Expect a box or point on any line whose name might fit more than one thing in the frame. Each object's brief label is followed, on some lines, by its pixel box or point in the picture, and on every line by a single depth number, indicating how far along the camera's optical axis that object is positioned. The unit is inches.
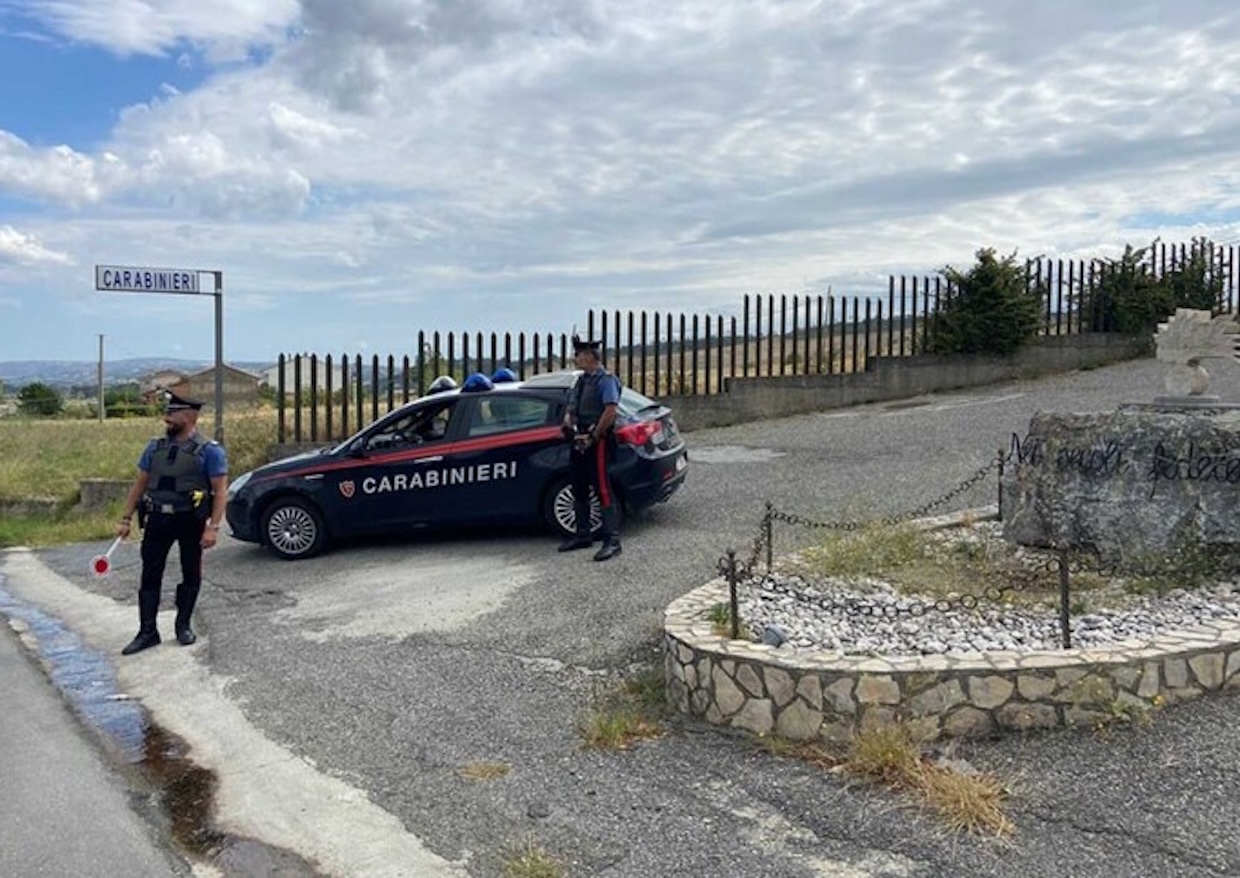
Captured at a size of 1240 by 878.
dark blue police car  375.2
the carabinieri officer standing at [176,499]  289.4
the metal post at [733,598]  212.8
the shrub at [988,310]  711.1
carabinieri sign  505.4
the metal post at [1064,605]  198.4
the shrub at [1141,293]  771.4
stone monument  255.9
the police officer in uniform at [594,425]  343.3
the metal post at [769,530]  271.9
